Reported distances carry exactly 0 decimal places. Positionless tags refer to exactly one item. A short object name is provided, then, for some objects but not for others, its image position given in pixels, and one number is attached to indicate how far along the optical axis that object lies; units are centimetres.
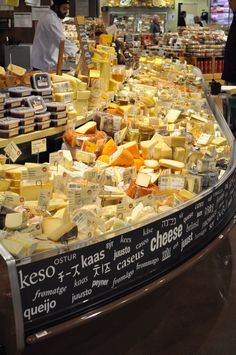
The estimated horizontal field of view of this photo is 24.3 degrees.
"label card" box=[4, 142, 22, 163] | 327
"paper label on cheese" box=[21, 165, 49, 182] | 293
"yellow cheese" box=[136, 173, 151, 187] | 319
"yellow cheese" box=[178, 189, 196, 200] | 301
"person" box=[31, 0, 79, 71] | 713
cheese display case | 208
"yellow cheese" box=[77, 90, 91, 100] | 446
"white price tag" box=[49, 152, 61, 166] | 336
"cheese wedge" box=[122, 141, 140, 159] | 376
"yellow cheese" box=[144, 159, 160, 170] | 361
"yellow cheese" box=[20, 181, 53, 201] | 292
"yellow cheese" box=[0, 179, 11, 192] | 299
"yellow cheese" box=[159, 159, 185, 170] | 356
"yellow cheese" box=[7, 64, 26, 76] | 444
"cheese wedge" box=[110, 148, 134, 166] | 356
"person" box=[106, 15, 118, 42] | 719
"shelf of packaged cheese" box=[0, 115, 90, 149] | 353
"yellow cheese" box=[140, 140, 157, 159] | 382
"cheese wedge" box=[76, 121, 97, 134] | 397
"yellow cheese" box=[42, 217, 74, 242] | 240
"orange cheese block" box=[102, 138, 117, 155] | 380
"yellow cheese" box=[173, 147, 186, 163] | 375
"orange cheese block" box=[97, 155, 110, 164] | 366
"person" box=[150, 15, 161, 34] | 1525
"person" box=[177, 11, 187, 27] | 1761
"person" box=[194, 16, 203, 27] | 1648
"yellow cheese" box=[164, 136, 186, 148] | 382
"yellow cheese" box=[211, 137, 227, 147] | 417
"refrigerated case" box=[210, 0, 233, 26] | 1811
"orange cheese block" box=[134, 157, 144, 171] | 362
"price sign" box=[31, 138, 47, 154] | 361
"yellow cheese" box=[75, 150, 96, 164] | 359
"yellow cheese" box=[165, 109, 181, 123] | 470
